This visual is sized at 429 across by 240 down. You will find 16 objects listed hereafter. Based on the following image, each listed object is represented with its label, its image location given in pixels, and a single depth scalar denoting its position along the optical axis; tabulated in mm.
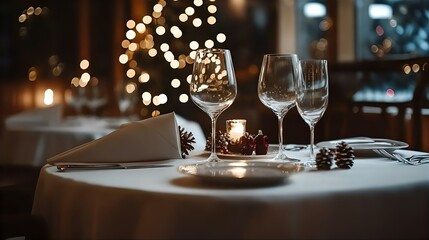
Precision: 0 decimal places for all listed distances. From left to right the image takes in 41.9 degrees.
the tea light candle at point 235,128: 1544
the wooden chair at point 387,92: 2407
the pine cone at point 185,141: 1504
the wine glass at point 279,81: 1314
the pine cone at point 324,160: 1207
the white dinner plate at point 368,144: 1437
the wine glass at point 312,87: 1294
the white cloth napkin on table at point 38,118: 2895
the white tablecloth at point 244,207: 919
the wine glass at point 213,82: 1288
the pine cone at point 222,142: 1489
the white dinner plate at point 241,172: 976
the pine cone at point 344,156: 1225
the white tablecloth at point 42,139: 2656
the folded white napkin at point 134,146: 1289
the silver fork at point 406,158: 1314
